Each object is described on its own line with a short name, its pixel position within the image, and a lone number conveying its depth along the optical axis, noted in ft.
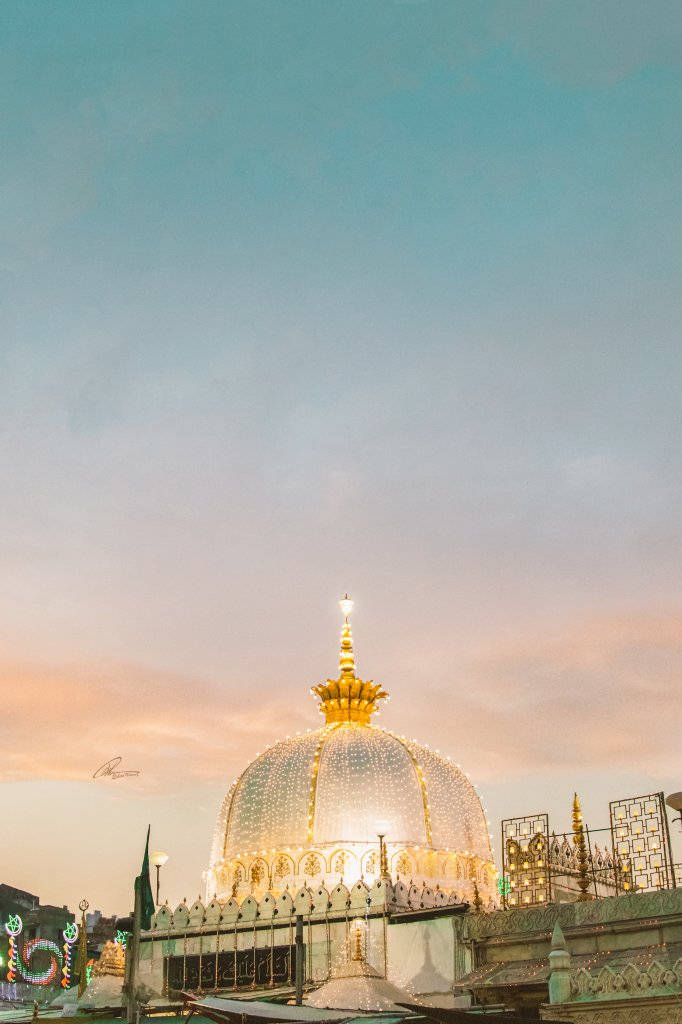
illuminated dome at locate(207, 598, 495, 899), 115.44
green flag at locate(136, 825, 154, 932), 80.89
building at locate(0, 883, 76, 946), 196.24
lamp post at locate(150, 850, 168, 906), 87.78
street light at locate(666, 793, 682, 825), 79.66
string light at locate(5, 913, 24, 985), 139.33
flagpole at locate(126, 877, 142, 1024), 70.95
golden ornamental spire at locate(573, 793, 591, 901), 95.46
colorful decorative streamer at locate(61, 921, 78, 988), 148.36
